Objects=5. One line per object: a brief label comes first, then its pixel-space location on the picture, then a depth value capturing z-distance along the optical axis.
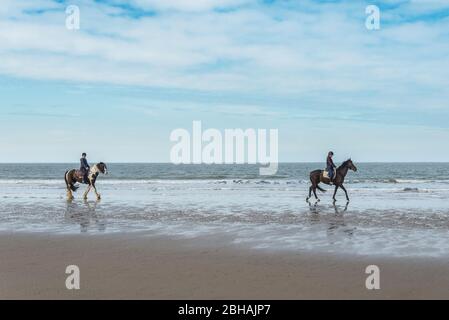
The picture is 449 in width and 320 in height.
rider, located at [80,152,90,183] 24.41
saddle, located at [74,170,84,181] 24.82
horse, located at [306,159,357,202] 23.59
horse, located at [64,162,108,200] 24.61
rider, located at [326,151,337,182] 22.58
